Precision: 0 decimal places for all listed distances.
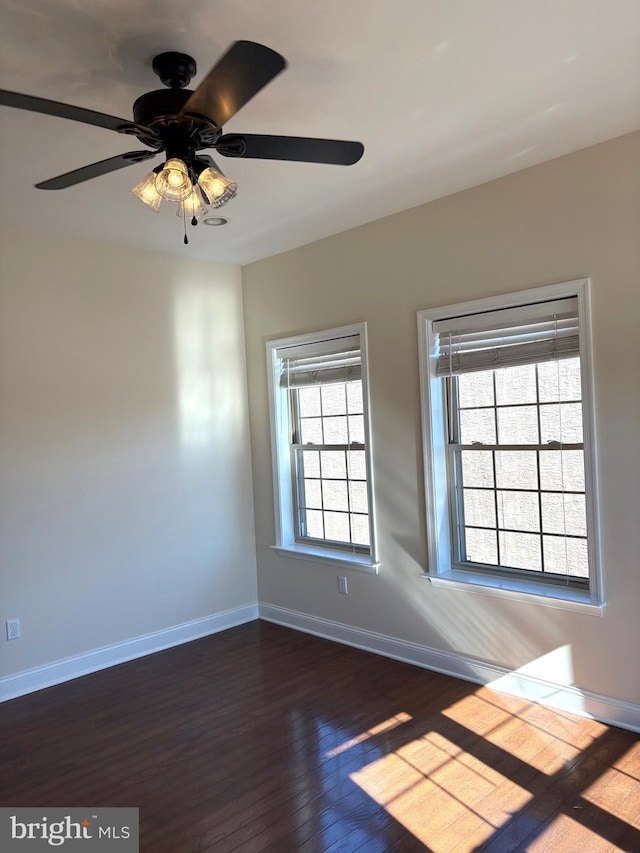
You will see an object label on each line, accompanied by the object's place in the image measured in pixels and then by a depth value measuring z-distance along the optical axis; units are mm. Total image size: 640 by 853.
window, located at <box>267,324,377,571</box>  4113
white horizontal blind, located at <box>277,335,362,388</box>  4062
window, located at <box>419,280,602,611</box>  3057
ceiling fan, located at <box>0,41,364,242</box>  1657
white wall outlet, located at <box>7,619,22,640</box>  3553
